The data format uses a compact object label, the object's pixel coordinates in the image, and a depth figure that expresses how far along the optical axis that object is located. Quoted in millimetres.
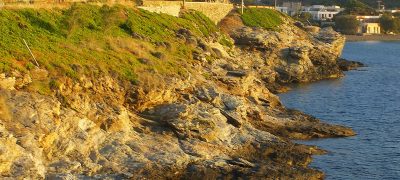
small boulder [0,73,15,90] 40709
